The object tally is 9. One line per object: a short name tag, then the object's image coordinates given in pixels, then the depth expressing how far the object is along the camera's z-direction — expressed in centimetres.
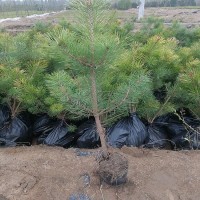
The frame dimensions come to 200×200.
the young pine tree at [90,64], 108
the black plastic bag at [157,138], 197
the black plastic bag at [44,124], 211
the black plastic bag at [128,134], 188
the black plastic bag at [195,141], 192
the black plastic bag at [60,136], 201
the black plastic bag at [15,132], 205
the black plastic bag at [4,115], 208
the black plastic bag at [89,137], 195
